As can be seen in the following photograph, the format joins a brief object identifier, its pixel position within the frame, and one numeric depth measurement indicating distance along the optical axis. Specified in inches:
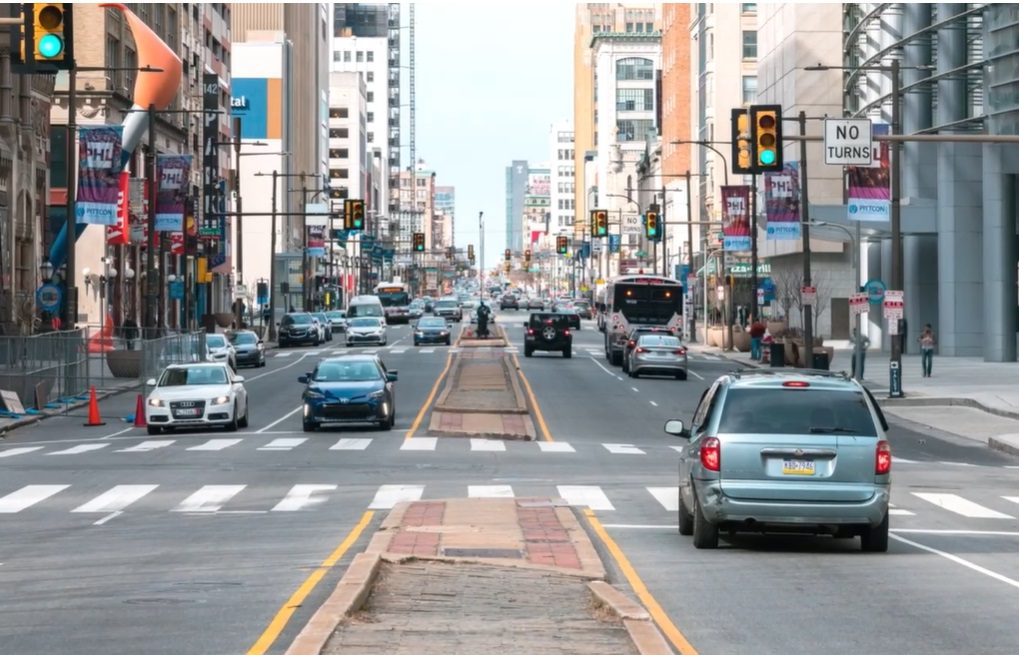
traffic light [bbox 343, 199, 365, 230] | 2891.2
